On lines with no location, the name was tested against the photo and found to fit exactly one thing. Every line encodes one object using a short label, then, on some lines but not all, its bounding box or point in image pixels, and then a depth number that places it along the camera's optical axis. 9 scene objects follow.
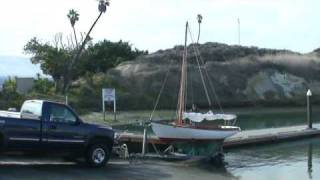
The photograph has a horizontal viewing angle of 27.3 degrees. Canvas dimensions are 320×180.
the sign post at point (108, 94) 42.75
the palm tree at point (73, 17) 69.88
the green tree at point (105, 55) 74.88
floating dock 27.62
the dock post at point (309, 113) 42.38
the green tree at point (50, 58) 68.19
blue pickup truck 19.16
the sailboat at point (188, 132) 27.94
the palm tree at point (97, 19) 65.40
